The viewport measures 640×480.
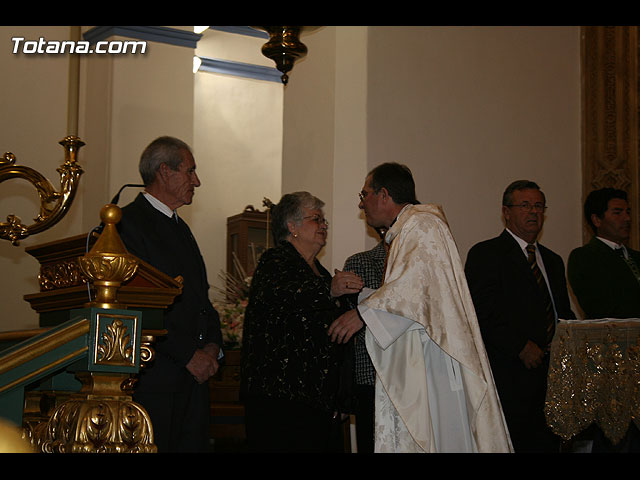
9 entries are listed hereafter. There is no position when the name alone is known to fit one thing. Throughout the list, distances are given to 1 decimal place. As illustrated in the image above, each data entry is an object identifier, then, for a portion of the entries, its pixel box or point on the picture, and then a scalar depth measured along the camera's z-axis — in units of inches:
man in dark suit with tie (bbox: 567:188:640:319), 190.7
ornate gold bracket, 109.5
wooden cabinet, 386.3
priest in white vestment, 134.6
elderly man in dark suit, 136.6
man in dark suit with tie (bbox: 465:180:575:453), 182.9
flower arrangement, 237.9
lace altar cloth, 152.7
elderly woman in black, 148.5
